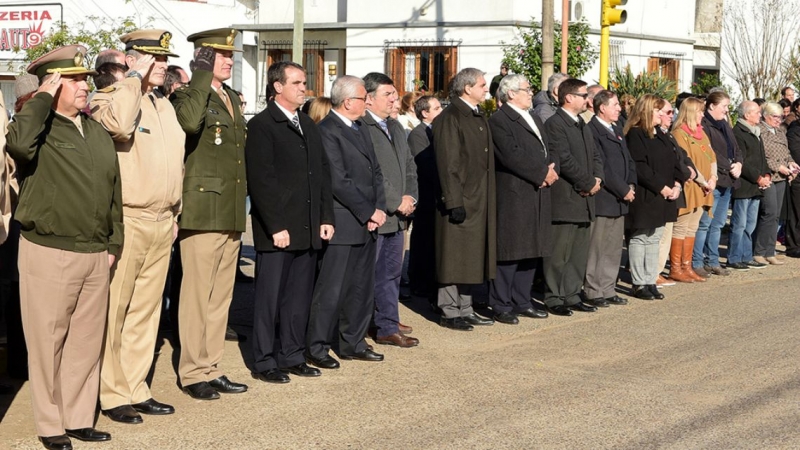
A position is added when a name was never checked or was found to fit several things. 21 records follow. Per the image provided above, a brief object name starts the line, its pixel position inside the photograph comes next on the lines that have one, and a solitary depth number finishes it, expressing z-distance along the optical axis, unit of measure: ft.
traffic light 56.90
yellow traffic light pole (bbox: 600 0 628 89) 56.49
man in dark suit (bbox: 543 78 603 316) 37.11
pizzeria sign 93.09
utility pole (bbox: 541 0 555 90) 62.28
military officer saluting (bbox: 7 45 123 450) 21.66
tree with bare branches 101.65
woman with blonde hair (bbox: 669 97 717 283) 44.47
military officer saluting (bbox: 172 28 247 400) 25.46
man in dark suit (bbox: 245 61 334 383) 26.99
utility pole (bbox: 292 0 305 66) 76.95
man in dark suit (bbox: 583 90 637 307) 39.01
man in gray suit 31.86
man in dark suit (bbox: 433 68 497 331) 33.78
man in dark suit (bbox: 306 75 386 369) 29.32
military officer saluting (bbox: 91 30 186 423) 23.76
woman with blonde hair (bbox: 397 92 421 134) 49.34
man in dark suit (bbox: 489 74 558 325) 35.40
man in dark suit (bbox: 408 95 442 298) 37.14
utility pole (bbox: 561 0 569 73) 64.95
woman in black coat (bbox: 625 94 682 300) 41.04
